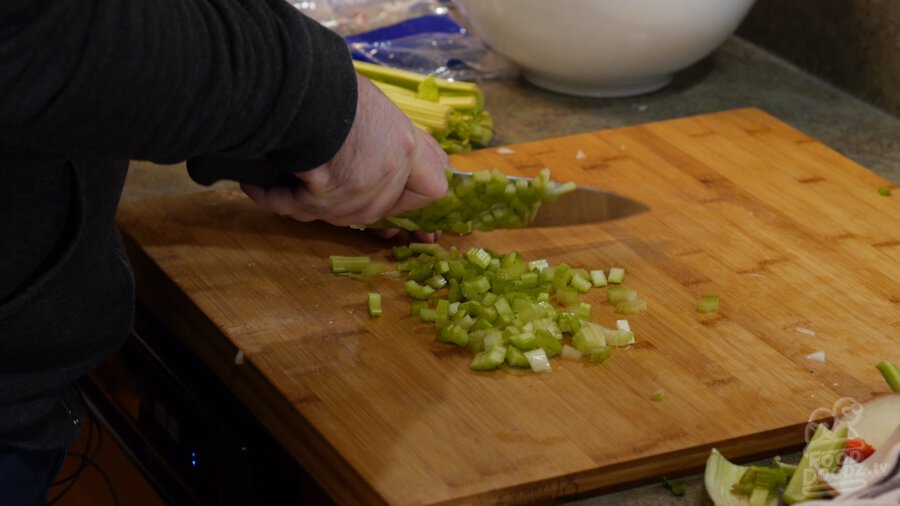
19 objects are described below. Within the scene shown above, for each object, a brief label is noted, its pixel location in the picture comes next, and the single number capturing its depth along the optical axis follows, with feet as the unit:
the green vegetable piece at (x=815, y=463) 4.89
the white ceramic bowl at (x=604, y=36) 6.66
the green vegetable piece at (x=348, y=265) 5.75
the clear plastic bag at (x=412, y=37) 7.34
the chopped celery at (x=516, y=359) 5.32
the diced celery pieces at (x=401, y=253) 5.84
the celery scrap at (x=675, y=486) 5.05
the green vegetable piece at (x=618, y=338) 5.44
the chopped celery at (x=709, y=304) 5.61
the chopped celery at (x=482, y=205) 5.77
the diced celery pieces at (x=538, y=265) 5.76
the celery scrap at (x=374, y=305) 5.55
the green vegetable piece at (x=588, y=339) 5.38
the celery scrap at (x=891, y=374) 5.25
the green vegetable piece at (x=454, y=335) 5.42
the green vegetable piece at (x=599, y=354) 5.36
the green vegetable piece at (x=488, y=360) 5.32
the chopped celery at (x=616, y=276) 5.74
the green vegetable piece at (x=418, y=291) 5.62
